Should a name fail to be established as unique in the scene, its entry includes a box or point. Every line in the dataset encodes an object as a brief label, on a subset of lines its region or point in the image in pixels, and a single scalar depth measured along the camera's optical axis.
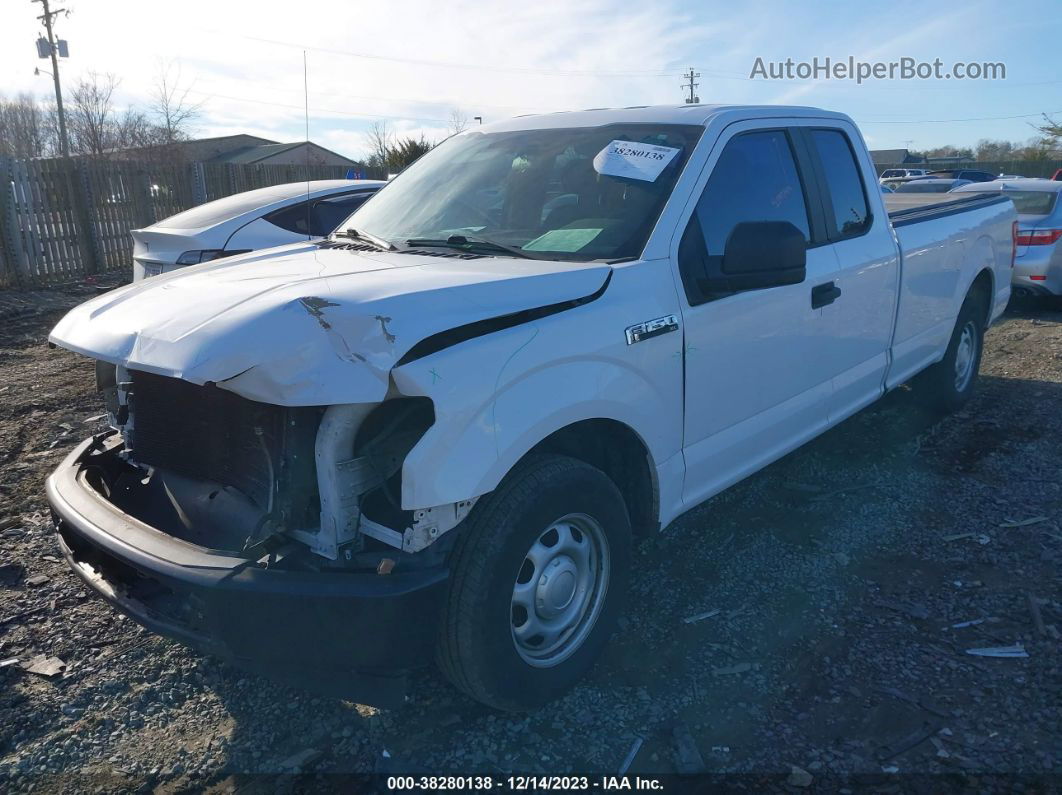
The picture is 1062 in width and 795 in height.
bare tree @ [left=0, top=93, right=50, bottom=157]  48.88
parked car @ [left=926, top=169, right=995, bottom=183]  24.97
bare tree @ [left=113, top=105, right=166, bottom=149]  33.31
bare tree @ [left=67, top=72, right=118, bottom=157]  32.78
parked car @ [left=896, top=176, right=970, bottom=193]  14.73
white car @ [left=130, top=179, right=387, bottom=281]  6.79
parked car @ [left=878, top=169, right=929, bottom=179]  37.25
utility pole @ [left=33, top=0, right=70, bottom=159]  37.25
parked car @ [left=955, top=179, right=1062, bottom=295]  9.53
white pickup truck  2.25
